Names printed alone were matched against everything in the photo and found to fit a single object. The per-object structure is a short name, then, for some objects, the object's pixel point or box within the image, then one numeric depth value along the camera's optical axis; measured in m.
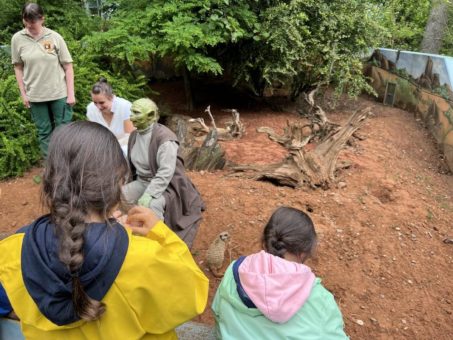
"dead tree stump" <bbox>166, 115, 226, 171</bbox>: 4.76
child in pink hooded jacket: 1.55
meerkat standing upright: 2.89
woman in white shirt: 3.45
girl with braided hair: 1.14
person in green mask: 2.91
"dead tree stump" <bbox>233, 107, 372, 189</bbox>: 4.39
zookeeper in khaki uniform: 4.11
